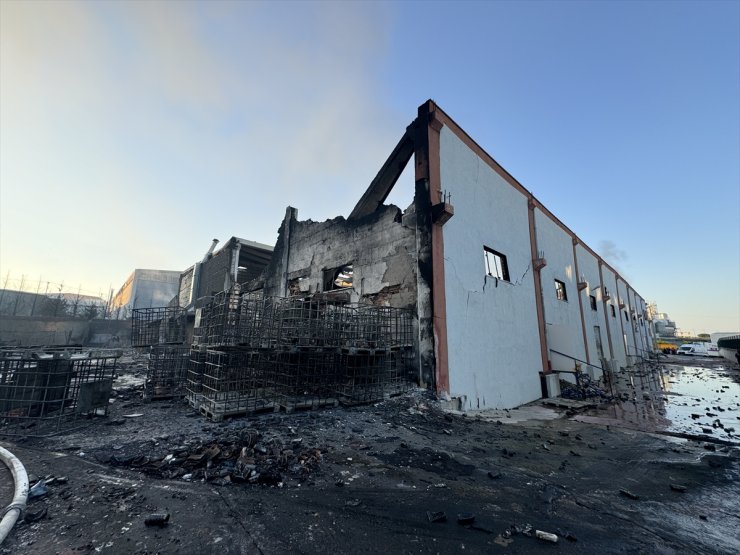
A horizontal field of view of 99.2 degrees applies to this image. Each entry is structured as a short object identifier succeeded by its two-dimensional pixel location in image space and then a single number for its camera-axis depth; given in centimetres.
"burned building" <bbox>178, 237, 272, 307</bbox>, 1688
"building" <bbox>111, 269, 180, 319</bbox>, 4506
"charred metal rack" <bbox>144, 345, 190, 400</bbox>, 746
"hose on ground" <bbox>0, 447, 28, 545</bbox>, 229
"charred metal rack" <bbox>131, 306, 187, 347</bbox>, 843
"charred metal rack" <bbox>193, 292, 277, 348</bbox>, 617
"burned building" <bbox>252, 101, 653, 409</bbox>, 857
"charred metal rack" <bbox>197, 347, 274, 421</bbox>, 559
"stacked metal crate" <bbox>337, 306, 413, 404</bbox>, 736
